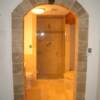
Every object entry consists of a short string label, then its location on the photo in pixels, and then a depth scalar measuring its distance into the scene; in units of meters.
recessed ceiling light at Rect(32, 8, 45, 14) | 2.71
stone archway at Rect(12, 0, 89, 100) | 1.73
